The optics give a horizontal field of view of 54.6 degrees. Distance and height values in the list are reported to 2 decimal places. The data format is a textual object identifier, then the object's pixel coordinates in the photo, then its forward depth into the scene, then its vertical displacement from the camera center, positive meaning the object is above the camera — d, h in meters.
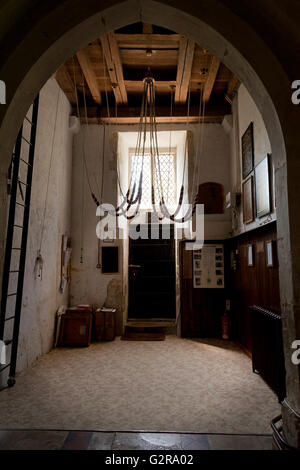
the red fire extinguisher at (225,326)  5.08 -0.89
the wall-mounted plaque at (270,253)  3.37 +0.26
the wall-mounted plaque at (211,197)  5.71 +1.53
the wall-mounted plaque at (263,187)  3.58 +1.14
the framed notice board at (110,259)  5.67 +0.29
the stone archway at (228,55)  1.66 +1.27
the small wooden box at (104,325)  5.15 -0.91
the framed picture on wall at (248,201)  4.28 +1.13
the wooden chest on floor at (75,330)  4.78 -0.93
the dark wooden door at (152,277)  6.47 -0.06
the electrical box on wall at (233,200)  4.99 +1.32
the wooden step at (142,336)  5.16 -1.13
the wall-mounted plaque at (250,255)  4.12 +0.29
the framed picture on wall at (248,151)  4.34 +1.92
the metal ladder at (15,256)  3.07 +0.19
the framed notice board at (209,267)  5.43 +0.15
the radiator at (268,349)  2.71 -0.76
